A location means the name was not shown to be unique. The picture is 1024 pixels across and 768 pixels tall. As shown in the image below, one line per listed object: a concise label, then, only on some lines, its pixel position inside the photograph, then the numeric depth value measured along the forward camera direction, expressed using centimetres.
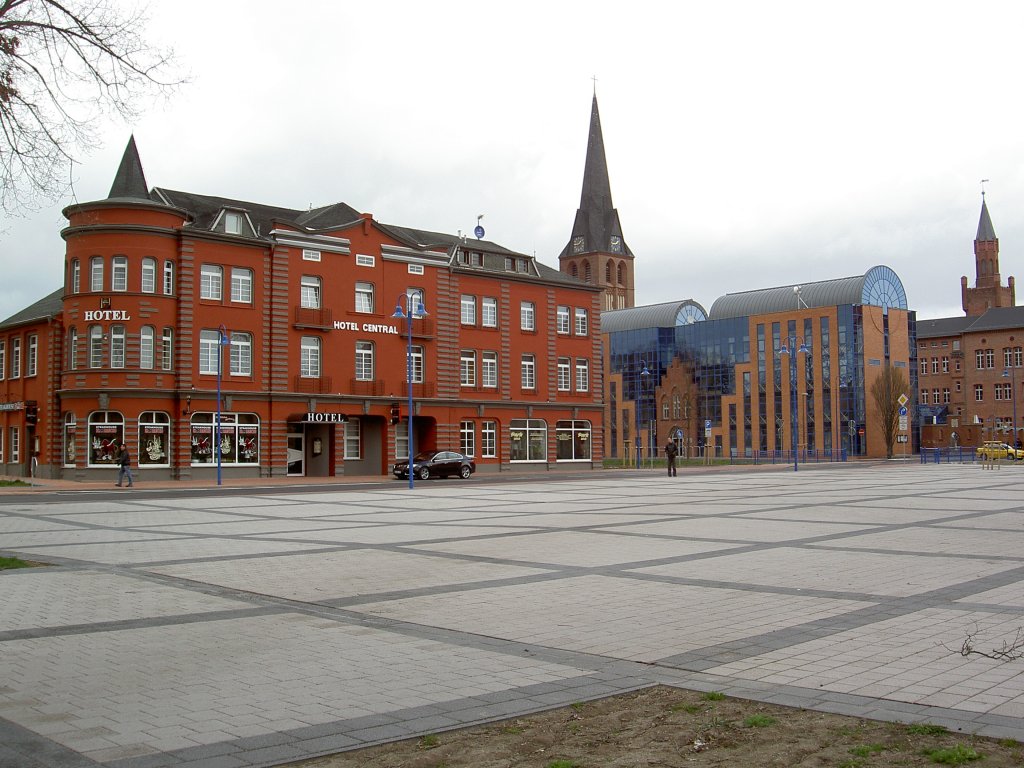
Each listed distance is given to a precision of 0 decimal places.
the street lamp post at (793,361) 9344
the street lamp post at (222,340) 4492
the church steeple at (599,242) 11550
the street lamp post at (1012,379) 10990
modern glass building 8981
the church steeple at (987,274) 13962
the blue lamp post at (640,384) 10692
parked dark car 4791
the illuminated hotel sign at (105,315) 4553
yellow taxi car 6588
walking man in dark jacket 4053
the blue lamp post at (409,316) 3875
